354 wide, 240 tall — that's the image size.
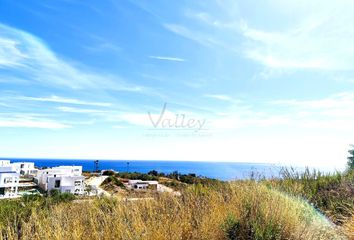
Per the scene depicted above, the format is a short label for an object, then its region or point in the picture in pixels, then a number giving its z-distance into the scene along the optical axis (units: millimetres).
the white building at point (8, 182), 31425
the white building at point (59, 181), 32219
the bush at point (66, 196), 12779
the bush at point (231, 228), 3781
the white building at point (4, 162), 46938
